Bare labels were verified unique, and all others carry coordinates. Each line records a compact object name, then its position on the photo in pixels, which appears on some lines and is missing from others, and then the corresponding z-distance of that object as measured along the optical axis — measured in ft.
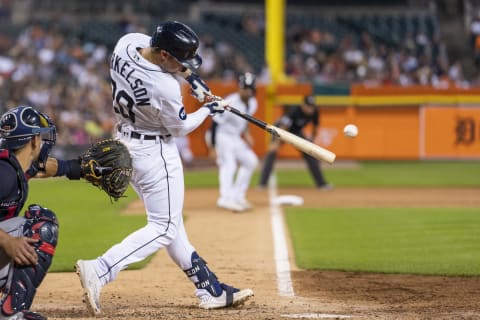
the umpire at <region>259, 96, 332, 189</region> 107.76
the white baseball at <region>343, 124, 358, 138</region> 44.38
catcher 33.45
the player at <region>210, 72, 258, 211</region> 85.30
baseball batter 39.19
